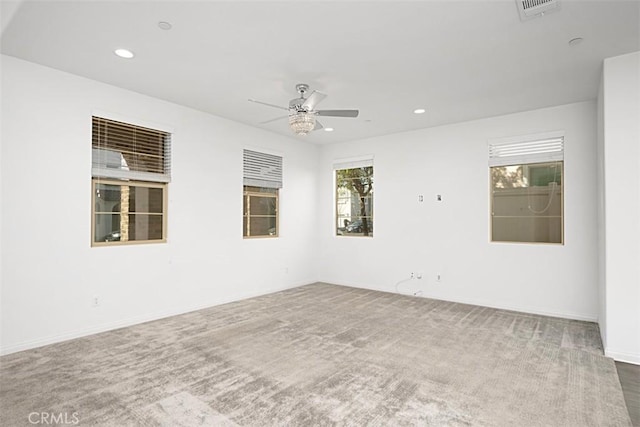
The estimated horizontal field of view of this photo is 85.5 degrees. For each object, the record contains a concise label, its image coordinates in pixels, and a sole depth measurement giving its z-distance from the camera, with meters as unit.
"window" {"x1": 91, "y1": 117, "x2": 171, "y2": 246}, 4.05
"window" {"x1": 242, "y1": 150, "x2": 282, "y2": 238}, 5.85
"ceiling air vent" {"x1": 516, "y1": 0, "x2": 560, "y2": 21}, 2.48
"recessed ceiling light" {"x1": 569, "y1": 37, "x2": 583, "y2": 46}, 3.00
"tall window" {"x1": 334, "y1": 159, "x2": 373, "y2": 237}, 6.70
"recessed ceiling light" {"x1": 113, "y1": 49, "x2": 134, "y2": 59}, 3.22
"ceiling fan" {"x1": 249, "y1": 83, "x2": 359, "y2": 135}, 3.70
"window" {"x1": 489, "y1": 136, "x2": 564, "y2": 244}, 4.84
